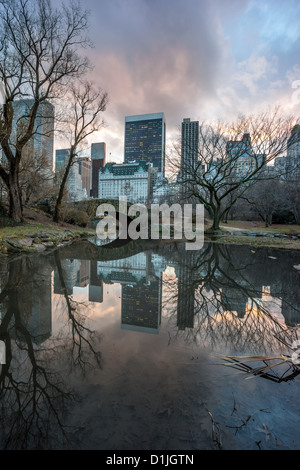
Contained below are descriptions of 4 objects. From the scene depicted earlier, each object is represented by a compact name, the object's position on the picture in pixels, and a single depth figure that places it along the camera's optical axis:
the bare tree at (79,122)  16.91
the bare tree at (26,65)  12.05
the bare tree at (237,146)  16.28
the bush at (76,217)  19.50
